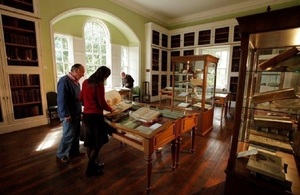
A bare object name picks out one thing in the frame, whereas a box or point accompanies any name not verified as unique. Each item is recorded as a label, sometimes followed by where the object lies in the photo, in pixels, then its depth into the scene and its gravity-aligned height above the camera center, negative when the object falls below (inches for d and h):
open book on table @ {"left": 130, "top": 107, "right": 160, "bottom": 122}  79.0 -19.7
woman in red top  73.4 -16.2
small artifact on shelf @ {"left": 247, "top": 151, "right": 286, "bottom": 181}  54.4 -32.5
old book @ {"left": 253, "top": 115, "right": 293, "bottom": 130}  60.9 -17.4
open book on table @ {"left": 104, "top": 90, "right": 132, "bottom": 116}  90.9 -14.9
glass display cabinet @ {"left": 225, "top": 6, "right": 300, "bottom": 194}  53.6 -12.7
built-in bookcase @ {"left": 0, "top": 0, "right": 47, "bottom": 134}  133.3 +6.8
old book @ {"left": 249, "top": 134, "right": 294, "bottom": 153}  58.6 -25.2
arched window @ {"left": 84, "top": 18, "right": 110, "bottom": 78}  224.4 +48.7
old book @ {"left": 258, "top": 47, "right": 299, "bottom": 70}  55.9 +7.3
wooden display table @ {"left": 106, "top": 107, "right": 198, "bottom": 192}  66.4 -25.7
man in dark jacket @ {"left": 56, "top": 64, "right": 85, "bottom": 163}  86.4 -19.4
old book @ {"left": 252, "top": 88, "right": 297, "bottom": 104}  56.7 -6.6
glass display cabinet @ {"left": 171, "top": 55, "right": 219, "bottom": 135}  133.5 -7.3
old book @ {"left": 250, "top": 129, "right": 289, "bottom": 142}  61.5 -23.1
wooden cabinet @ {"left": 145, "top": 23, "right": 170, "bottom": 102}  275.4 +34.7
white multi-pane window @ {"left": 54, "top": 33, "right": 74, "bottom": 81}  194.9 +29.6
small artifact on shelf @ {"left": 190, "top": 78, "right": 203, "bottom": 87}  136.7 -4.0
